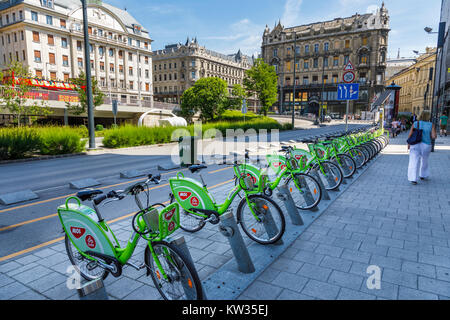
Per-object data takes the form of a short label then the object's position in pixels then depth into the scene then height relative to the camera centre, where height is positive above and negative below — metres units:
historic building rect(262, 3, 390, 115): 68.06 +14.40
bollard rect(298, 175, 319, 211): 5.62 -1.45
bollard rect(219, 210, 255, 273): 3.43 -1.43
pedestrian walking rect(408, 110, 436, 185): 7.86 -0.77
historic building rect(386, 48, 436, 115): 57.22 +6.86
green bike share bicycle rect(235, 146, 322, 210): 5.11 -1.14
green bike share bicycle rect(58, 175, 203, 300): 2.73 -1.23
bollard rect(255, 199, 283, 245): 4.18 -1.45
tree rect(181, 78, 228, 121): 44.38 +2.67
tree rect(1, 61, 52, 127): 17.56 +1.54
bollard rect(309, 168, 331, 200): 6.04 -1.22
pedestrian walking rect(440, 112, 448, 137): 23.34 -0.61
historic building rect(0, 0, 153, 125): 47.00 +12.34
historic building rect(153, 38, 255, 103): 85.88 +14.30
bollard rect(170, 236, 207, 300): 2.70 -1.20
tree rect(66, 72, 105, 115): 31.89 +1.87
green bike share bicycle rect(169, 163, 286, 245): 4.18 -1.30
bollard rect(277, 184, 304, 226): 4.97 -1.57
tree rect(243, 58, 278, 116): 42.00 +4.68
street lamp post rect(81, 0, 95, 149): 15.17 +1.34
